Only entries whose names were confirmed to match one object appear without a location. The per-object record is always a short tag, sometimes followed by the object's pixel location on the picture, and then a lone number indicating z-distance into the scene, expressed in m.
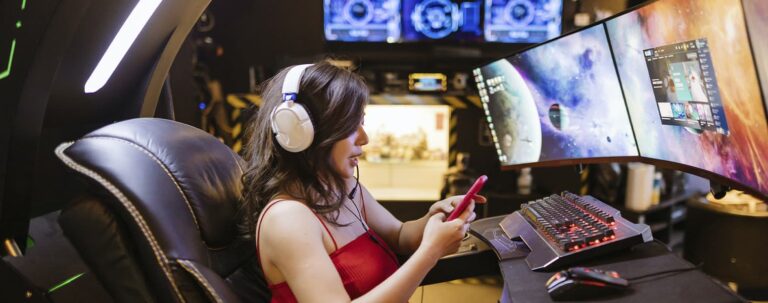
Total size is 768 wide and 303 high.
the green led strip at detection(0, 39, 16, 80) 1.07
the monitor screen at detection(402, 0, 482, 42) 3.64
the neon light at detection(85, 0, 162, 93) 1.59
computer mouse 0.97
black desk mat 0.96
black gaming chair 0.99
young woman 1.07
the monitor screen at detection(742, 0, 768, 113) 0.97
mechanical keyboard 1.13
